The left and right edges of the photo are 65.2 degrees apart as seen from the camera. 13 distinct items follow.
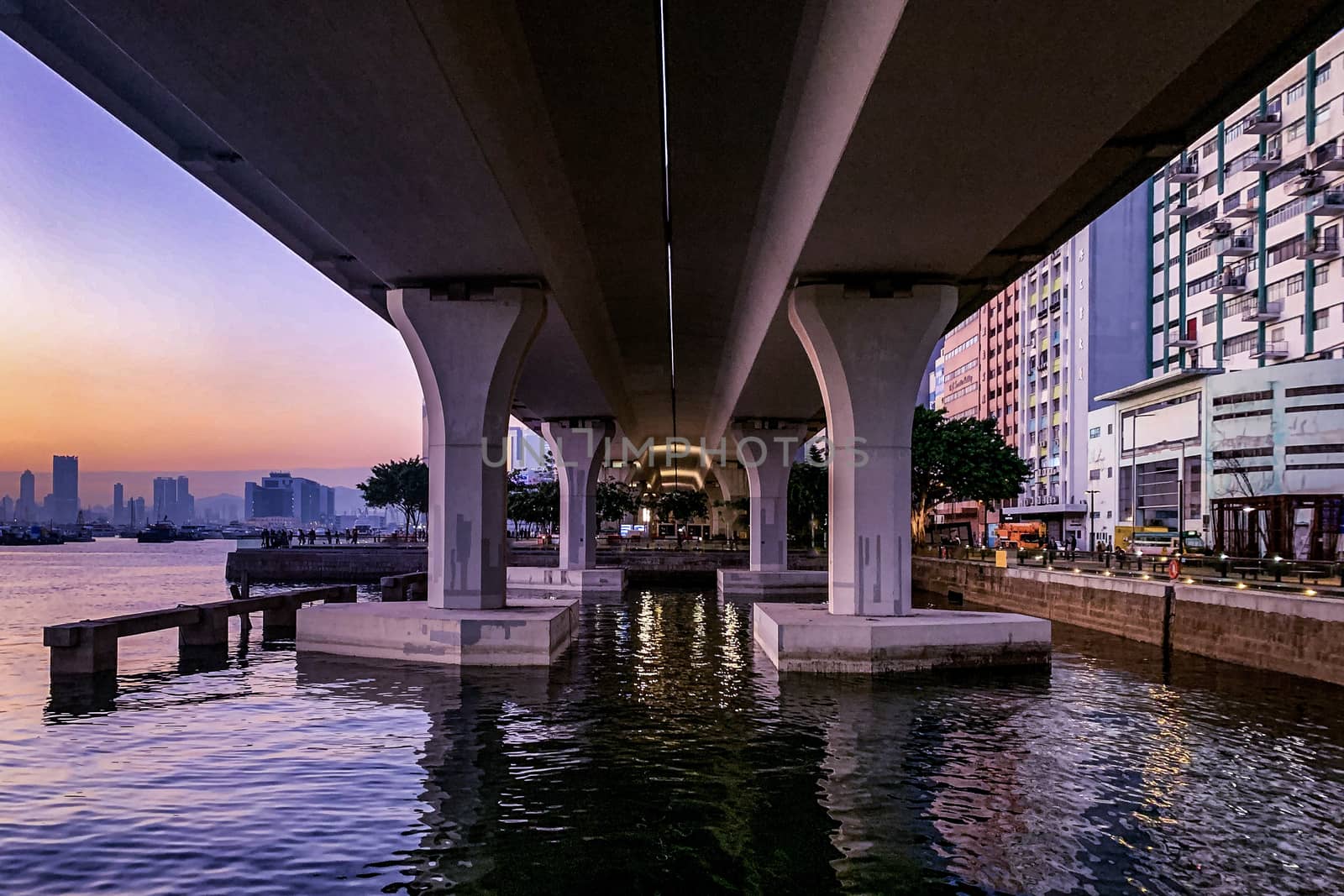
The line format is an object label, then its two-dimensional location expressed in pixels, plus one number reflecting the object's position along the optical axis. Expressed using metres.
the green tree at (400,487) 120.12
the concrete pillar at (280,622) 33.28
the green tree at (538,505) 98.31
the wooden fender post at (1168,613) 32.78
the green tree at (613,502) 98.94
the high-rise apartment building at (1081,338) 108.69
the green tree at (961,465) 74.62
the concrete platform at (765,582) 54.16
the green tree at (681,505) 112.06
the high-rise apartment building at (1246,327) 76.06
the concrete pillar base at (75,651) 23.47
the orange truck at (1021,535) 88.68
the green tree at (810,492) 86.00
